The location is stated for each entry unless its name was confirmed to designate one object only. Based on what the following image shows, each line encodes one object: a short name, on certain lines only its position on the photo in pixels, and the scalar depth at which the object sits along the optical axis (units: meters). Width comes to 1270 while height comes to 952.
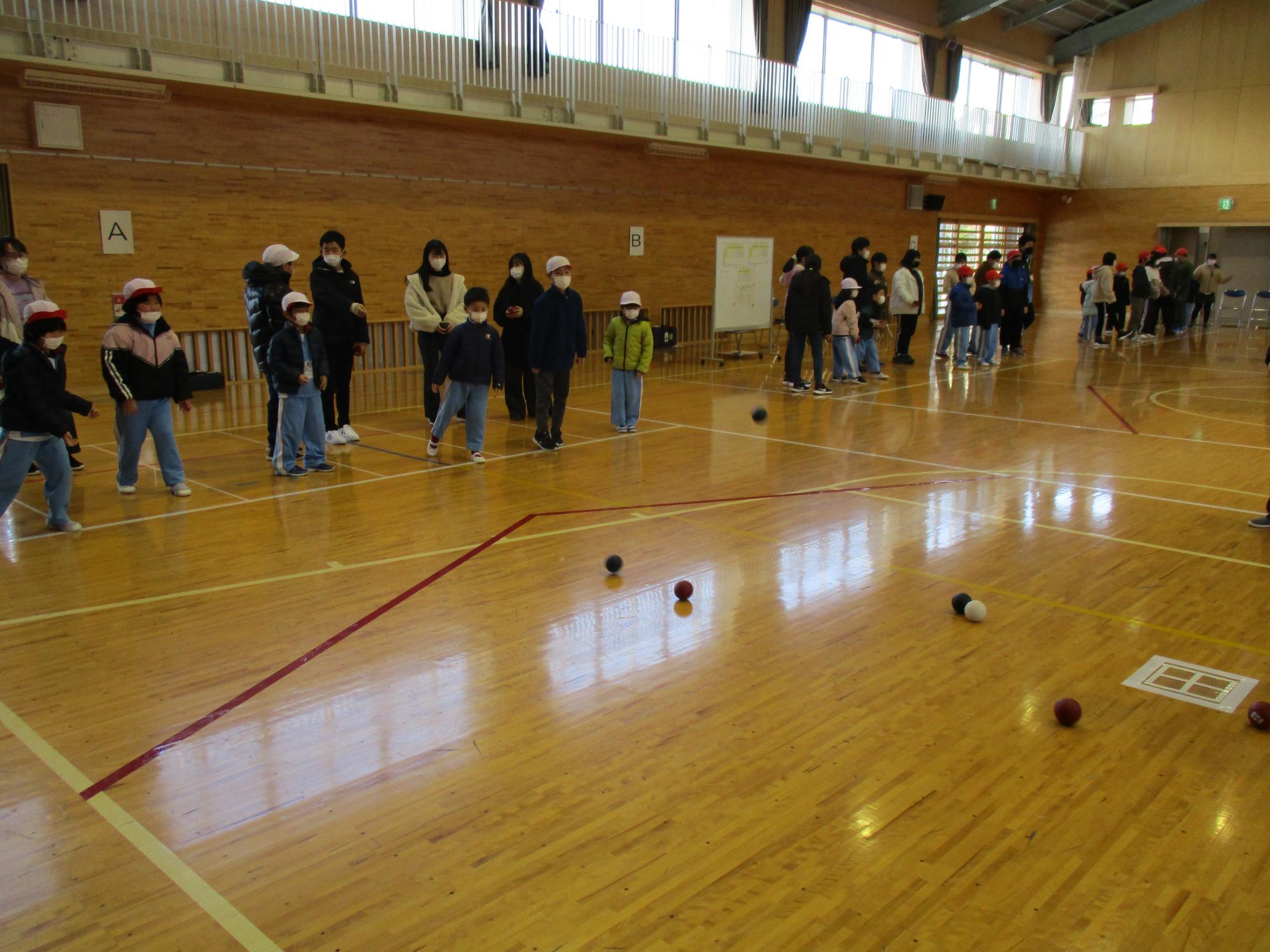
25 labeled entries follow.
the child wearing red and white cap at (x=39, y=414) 6.57
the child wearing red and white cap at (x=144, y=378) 7.37
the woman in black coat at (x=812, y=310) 13.20
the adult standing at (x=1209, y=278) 23.59
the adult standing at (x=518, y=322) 10.68
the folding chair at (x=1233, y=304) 26.59
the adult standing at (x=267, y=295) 8.67
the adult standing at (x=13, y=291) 8.06
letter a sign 12.39
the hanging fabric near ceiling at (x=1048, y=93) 30.28
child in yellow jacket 10.12
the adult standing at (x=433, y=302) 10.06
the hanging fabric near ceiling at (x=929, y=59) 25.33
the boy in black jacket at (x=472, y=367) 8.80
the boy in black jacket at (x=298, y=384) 8.11
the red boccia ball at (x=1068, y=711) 4.03
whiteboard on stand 16.94
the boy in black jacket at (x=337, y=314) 9.34
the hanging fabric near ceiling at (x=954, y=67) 26.05
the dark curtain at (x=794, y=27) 21.25
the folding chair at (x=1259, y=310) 26.28
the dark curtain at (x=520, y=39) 15.41
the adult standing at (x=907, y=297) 16.52
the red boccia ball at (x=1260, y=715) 4.02
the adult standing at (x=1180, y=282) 22.19
